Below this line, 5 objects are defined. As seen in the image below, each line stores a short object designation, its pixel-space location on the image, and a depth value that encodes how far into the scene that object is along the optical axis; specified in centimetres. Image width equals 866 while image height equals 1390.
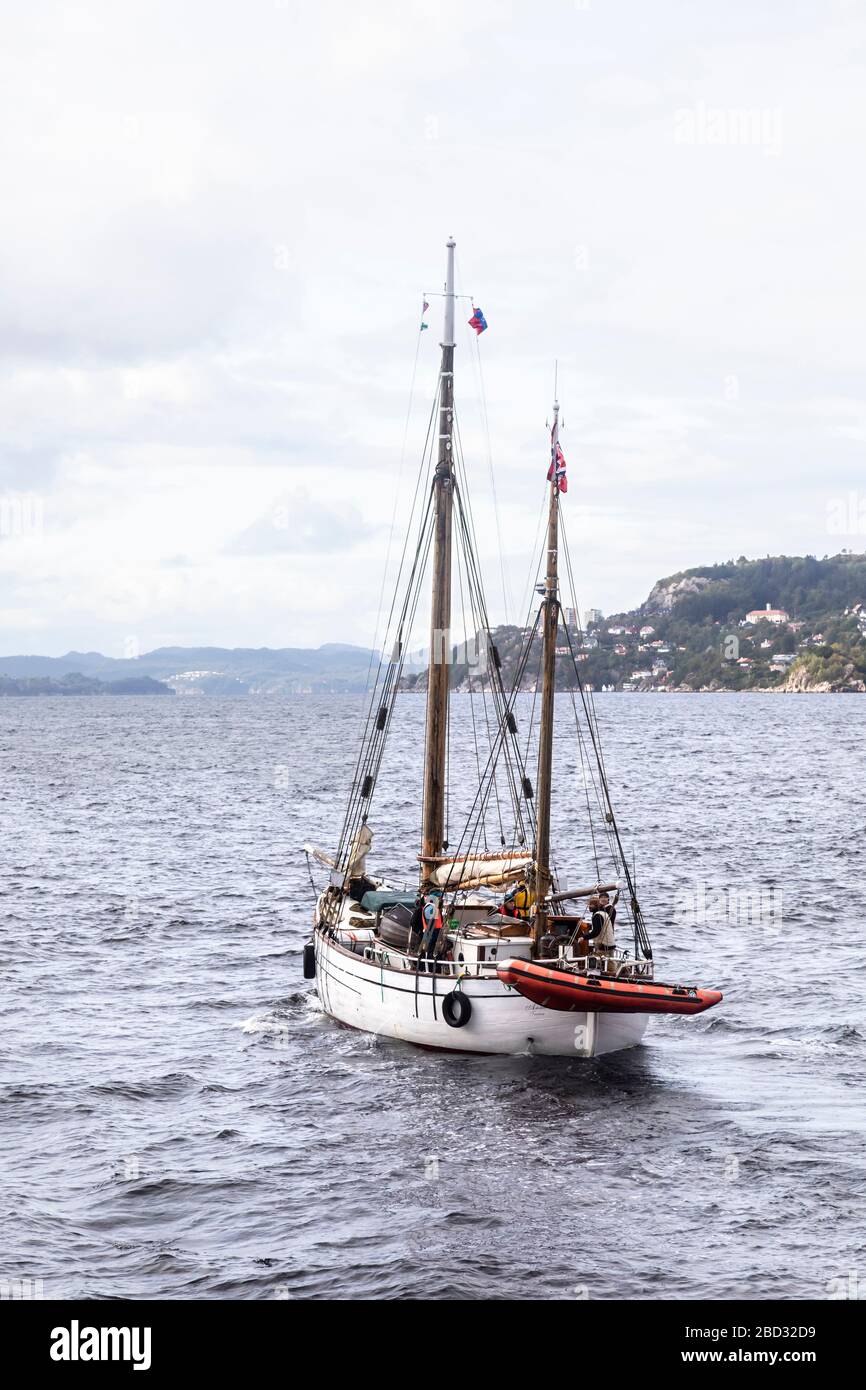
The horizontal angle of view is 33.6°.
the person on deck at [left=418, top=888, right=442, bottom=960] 3309
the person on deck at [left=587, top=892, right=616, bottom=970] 3316
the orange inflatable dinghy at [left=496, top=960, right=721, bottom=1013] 3086
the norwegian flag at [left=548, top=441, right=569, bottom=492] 3438
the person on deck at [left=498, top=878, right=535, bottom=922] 3472
